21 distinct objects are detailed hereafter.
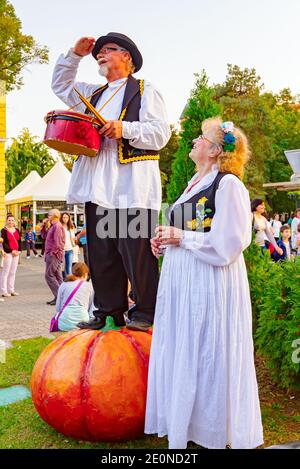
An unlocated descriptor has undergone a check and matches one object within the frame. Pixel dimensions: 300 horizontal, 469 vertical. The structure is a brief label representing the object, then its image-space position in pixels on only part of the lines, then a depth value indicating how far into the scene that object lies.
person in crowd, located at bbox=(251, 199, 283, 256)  9.19
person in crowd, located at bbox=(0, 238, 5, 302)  11.13
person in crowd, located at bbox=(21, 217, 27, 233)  29.13
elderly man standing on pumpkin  3.29
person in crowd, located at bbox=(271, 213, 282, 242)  16.22
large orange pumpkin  3.04
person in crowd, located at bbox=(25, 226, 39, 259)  22.58
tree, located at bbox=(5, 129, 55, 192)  42.66
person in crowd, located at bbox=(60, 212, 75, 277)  11.14
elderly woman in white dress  2.74
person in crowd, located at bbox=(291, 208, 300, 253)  14.47
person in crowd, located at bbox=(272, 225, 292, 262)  11.75
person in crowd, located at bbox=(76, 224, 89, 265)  11.27
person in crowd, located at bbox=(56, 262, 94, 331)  5.77
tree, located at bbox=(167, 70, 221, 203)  4.43
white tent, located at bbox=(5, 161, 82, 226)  22.44
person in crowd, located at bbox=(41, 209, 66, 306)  9.70
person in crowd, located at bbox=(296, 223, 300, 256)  11.89
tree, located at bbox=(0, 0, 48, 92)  19.33
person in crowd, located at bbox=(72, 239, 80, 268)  11.46
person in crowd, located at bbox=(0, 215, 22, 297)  11.02
